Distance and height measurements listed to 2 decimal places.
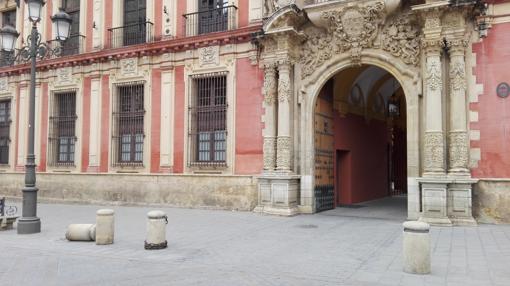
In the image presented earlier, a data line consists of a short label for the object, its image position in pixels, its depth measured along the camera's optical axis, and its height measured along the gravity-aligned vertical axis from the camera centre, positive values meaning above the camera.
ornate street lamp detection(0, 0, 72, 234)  10.15 +0.96
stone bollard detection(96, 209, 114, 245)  8.61 -1.18
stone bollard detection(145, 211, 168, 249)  8.08 -1.17
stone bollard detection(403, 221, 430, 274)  6.24 -1.12
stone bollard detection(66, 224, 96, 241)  8.94 -1.34
